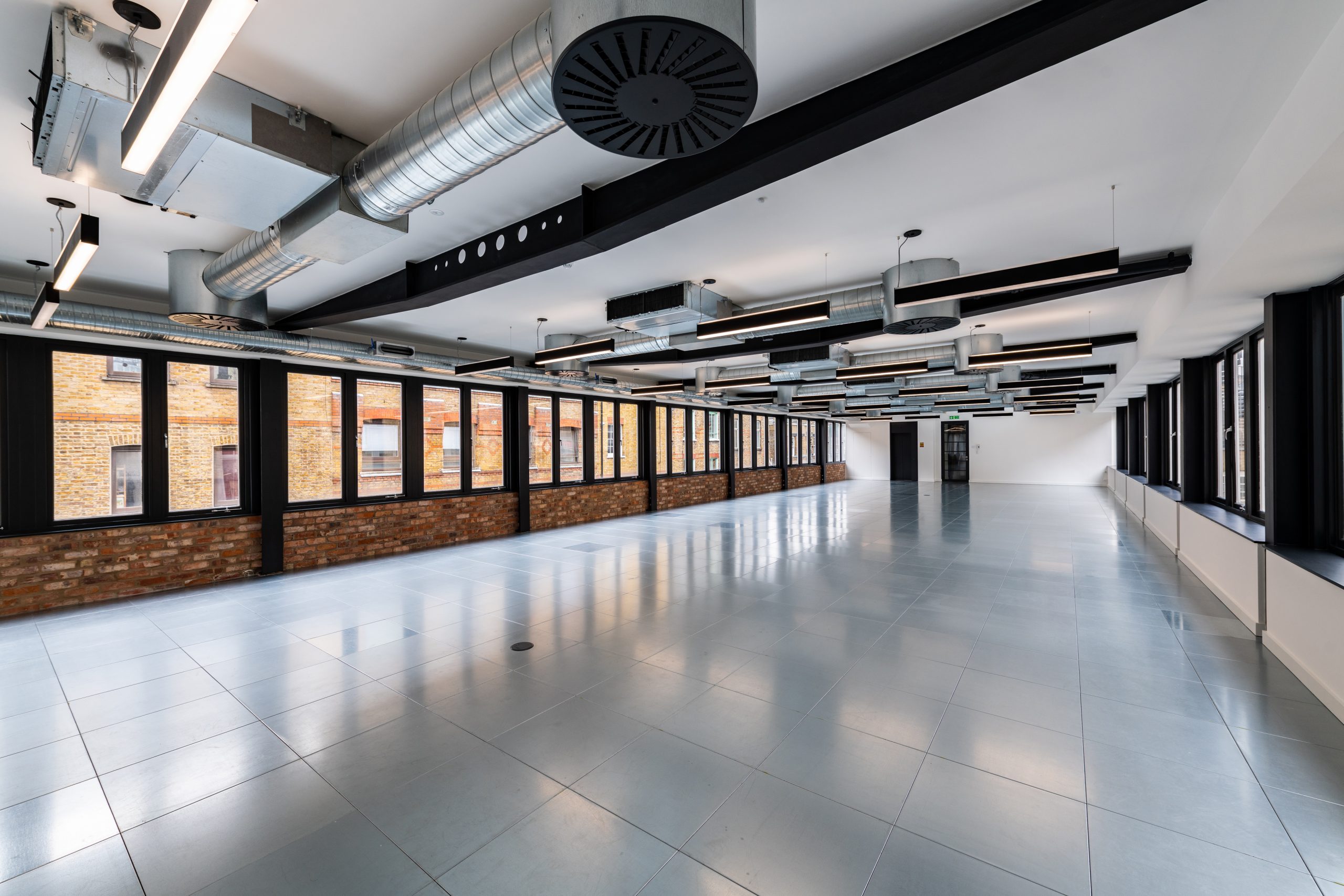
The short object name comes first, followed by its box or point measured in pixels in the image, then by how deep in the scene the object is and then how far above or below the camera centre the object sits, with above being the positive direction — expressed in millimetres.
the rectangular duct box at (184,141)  2045 +1406
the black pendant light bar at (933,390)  10641 +1131
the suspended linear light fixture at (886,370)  8250 +1210
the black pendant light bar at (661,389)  10773 +1230
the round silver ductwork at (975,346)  7266 +1371
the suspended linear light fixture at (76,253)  2768 +1121
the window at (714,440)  15695 +230
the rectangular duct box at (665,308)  5090 +1390
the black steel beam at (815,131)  1847 +1423
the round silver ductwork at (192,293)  4363 +1328
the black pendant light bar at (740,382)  10047 +1277
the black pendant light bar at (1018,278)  3363 +1131
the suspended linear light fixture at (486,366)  7207 +1181
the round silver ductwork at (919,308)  4586 +1244
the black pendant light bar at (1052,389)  11125 +1178
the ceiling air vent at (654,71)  1393 +1096
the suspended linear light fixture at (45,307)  3842 +1129
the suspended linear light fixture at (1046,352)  6383 +1124
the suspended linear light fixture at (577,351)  6371 +1217
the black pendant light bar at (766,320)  4531 +1162
